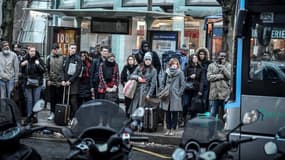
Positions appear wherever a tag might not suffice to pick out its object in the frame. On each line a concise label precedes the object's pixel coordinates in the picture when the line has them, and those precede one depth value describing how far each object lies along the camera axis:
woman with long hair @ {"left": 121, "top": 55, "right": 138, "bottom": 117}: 13.82
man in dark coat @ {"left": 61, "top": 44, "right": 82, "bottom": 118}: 13.75
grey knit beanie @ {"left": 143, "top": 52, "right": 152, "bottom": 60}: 13.08
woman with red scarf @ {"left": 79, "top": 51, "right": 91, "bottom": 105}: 13.98
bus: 8.28
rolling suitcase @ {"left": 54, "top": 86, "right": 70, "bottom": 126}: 13.52
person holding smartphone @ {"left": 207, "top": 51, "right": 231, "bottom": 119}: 13.12
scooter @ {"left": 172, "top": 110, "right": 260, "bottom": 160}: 4.39
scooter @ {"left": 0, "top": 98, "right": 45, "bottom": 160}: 5.34
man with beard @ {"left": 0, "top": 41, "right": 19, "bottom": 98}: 14.12
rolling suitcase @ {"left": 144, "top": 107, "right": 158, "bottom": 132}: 12.94
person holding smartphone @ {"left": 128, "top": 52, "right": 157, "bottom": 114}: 13.12
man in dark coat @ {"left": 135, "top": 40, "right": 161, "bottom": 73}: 14.05
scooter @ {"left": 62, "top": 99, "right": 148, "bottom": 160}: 4.72
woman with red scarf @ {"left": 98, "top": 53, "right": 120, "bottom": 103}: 13.48
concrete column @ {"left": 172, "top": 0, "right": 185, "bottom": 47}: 22.76
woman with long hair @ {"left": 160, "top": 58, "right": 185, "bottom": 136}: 12.79
